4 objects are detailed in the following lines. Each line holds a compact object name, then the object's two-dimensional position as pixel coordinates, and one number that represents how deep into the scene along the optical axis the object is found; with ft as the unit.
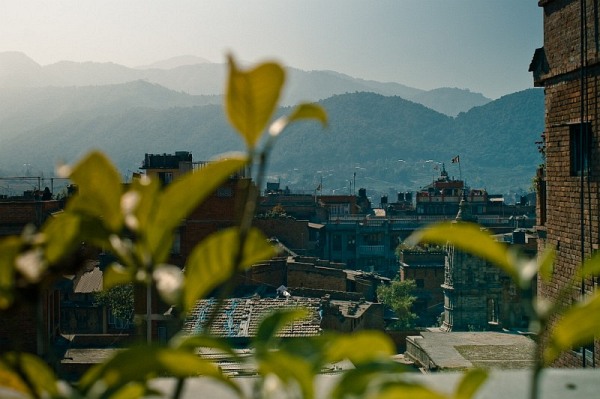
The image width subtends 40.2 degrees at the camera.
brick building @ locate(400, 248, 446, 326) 153.38
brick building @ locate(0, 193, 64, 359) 52.65
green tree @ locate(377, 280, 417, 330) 125.59
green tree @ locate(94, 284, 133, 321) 99.19
